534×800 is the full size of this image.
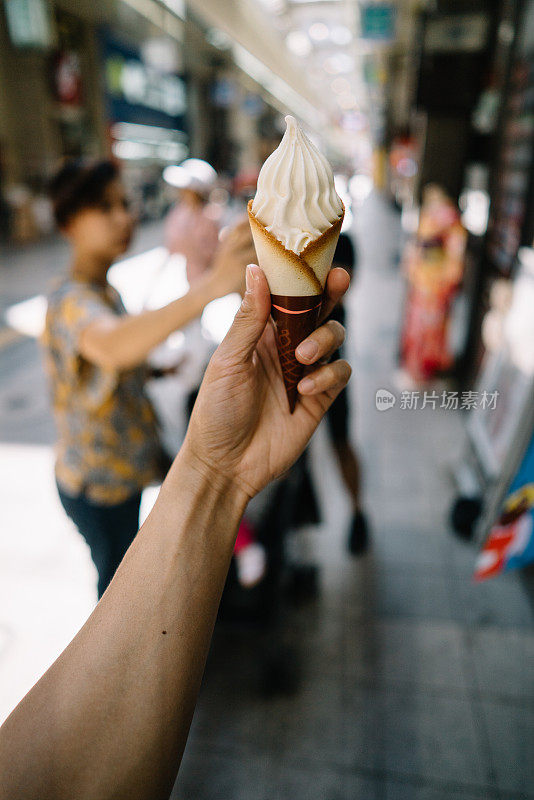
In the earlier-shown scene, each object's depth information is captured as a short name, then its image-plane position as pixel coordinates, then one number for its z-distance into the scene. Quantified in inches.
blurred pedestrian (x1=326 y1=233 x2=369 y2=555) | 95.8
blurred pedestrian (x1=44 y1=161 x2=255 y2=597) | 61.4
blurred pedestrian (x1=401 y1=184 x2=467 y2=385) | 167.5
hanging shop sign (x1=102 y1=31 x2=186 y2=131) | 624.4
